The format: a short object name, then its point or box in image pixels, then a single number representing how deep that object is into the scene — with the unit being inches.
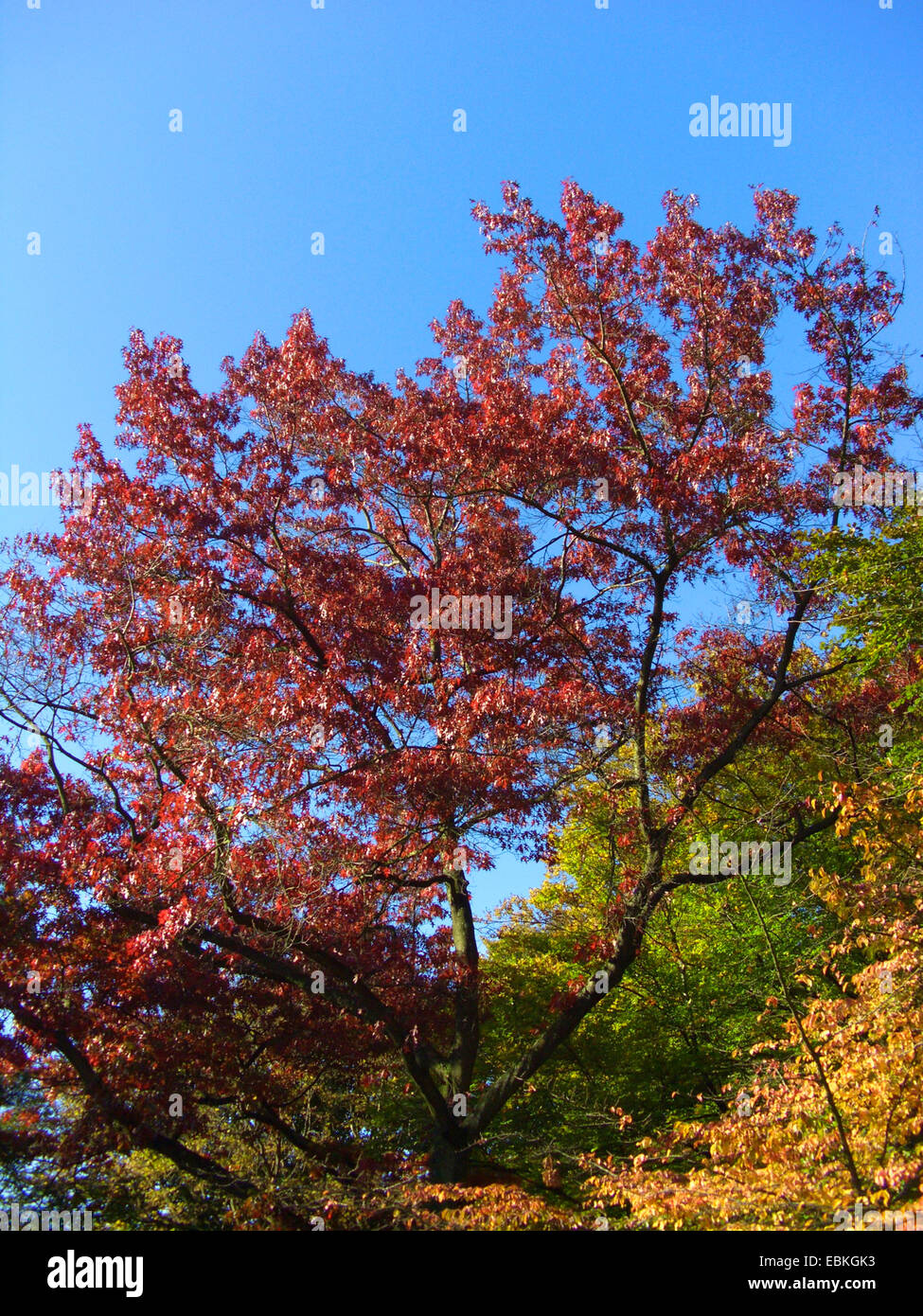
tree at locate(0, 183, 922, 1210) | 408.8
